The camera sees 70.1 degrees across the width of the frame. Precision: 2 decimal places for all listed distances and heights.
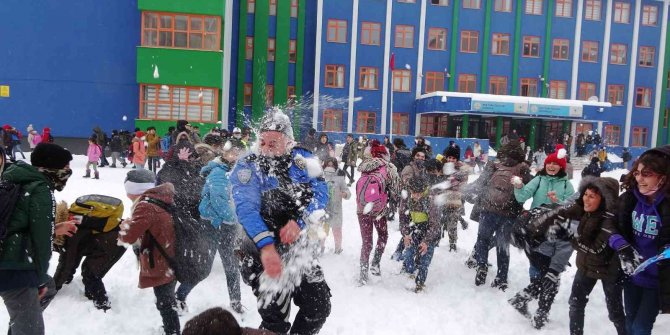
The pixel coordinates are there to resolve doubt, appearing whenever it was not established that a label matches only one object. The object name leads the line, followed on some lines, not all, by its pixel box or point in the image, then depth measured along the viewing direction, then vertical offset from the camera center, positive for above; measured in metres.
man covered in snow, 3.33 -0.63
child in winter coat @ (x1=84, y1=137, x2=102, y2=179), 15.07 -1.24
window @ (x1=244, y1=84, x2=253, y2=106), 35.75 +2.36
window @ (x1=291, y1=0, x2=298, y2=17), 35.57 +8.91
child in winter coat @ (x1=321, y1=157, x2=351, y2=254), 8.17 -1.27
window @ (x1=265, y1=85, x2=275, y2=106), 35.66 +2.51
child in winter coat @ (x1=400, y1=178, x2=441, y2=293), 6.44 -1.37
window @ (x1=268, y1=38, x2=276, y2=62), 35.59 +5.77
